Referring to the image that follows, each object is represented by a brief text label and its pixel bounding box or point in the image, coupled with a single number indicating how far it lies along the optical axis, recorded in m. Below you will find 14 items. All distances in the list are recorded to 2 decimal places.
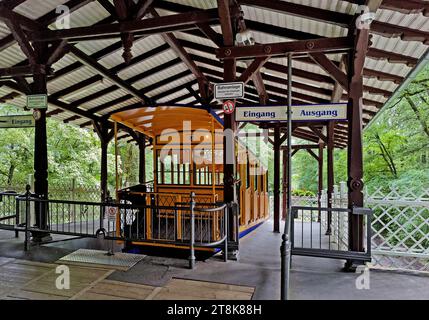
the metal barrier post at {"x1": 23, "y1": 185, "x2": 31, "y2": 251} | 5.09
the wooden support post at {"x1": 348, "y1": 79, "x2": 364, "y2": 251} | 4.32
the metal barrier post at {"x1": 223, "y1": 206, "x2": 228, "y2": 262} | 4.61
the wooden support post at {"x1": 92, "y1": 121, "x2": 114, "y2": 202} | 10.76
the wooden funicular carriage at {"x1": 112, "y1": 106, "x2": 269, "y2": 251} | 5.48
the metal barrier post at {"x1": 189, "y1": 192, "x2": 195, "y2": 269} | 4.20
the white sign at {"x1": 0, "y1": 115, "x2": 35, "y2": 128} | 6.02
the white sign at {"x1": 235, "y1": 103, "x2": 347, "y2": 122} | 4.48
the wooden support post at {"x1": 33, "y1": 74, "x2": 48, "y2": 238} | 5.73
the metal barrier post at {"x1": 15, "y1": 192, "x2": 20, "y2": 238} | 5.71
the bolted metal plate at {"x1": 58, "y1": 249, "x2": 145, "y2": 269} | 4.41
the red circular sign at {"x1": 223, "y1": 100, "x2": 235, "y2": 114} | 4.80
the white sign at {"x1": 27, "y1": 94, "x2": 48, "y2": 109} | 5.63
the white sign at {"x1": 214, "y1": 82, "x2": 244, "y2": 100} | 4.69
